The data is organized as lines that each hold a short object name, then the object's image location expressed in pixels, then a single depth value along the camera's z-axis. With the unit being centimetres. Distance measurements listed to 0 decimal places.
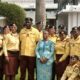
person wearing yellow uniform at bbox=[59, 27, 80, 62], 520
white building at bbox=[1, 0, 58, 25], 2387
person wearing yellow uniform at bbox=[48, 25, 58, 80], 549
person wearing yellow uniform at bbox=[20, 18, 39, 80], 543
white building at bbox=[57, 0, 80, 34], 1305
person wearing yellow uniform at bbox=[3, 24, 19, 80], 546
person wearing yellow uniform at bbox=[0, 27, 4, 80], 555
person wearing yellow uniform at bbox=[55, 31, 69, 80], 532
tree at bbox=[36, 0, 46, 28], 1289
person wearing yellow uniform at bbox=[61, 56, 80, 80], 449
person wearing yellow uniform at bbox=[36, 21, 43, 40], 583
